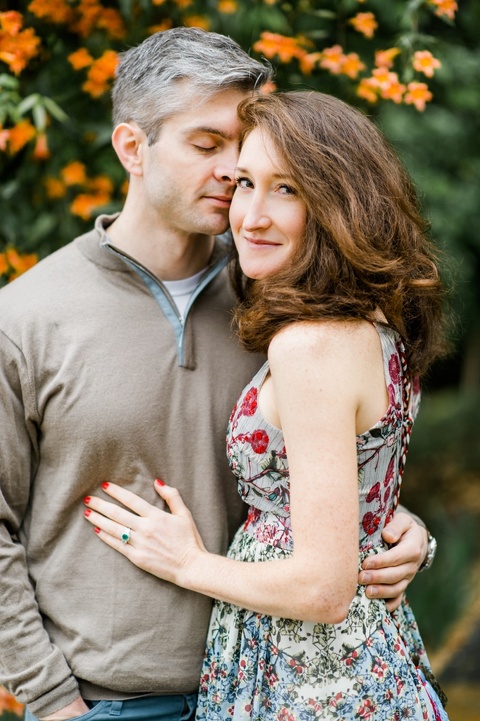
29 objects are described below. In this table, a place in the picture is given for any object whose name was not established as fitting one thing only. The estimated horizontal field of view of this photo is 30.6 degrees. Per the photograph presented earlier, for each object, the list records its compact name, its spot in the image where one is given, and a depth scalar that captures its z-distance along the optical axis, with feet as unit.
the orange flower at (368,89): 8.65
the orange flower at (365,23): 8.91
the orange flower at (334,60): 8.88
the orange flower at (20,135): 8.32
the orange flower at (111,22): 9.15
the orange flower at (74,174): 9.18
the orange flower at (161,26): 9.42
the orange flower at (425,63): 8.27
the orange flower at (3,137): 7.75
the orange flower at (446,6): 8.18
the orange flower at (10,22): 7.88
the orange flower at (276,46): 8.77
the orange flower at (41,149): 8.90
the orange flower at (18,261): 8.44
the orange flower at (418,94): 8.37
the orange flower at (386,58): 8.63
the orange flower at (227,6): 9.78
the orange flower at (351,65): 8.82
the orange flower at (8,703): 8.86
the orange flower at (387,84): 8.42
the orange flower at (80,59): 8.74
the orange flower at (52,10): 8.39
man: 6.75
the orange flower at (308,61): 9.10
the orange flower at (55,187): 9.52
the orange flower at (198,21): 9.77
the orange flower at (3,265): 8.27
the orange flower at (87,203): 9.18
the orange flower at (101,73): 8.79
